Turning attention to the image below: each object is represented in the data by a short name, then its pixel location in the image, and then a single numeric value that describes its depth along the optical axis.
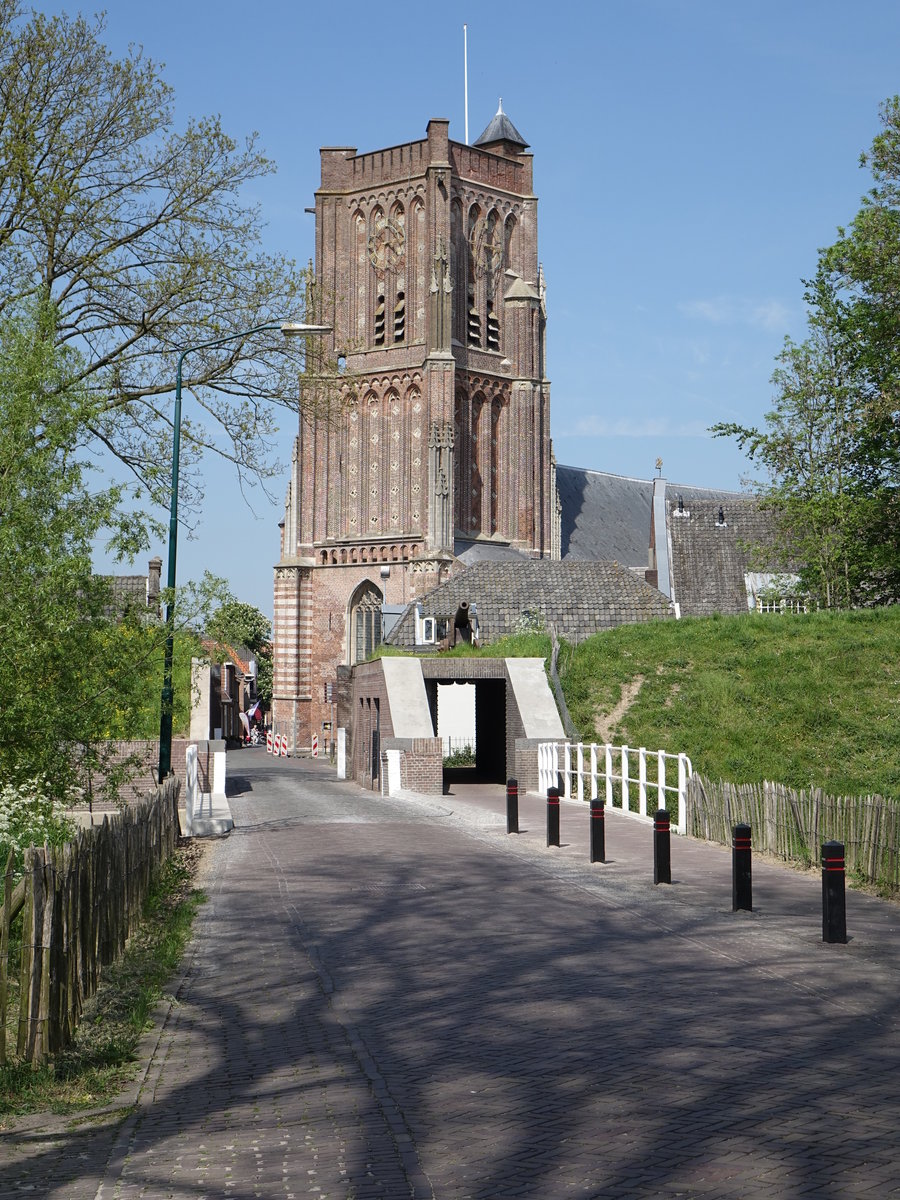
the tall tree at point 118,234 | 21.34
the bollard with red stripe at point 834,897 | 10.51
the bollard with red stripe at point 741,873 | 11.99
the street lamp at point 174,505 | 19.14
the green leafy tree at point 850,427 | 33.06
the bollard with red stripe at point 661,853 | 14.00
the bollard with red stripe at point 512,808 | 19.61
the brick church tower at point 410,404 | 67.81
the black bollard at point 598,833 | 15.77
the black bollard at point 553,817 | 17.69
